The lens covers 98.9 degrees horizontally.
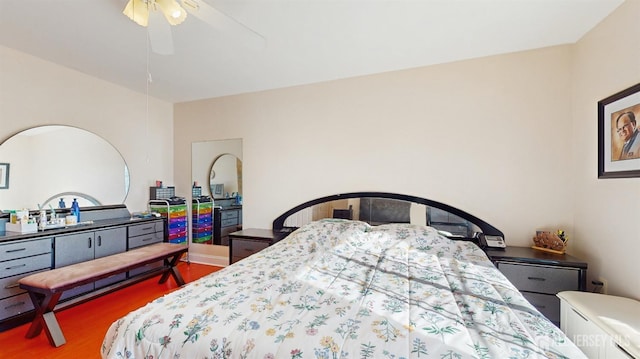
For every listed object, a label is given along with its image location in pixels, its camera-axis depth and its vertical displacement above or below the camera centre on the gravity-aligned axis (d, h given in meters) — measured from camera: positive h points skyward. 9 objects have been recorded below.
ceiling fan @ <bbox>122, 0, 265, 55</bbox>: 1.65 +1.02
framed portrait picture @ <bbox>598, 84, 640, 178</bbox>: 1.83 +0.32
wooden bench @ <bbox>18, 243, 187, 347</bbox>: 2.09 -0.84
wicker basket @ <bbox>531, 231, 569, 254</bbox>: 2.38 -0.57
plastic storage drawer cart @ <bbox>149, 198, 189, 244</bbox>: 3.98 -0.56
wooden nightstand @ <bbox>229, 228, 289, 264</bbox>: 3.18 -0.77
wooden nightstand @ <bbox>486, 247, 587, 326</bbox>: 2.15 -0.78
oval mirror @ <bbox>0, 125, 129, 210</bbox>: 2.73 +0.09
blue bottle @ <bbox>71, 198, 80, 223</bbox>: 3.04 -0.37
